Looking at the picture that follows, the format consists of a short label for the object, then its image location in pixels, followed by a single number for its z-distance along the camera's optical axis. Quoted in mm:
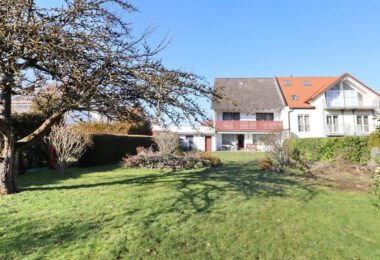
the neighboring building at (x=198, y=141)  36169
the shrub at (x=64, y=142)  11195
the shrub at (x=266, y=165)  12858
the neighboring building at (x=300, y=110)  32219
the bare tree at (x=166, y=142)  15590
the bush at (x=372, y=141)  13312
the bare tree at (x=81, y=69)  5492
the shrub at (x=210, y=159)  14606
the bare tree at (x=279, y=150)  13328
